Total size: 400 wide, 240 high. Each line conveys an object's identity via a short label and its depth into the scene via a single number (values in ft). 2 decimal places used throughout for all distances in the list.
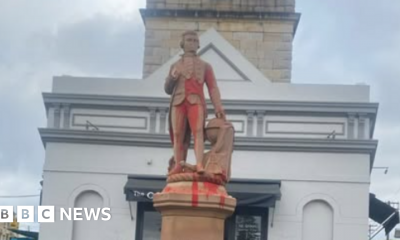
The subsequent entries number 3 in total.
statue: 36.29
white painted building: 62.34
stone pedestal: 34.32
